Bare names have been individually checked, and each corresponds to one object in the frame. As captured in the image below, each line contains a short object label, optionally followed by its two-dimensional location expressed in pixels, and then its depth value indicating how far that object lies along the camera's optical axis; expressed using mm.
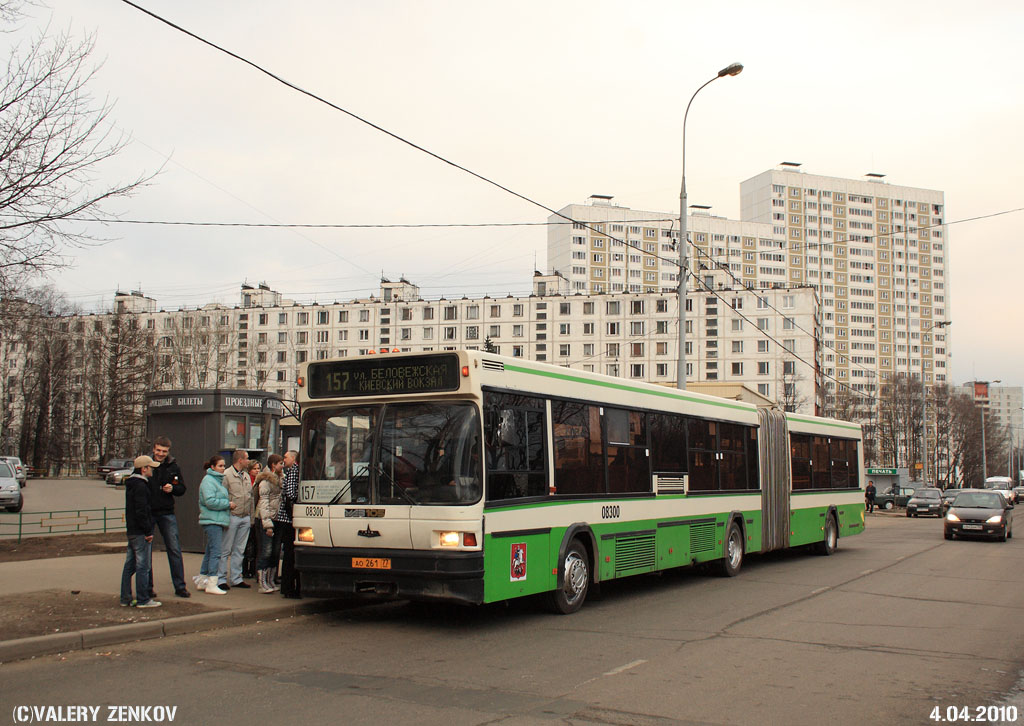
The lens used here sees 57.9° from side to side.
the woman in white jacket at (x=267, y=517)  11969
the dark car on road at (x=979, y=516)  26625
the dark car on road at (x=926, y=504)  47625
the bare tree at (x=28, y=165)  12617
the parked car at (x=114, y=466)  58784
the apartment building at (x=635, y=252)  129125
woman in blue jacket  11469
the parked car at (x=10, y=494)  30469
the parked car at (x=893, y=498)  59188
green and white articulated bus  9602
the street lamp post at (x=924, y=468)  65062
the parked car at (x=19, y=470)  44700
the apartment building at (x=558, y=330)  92500
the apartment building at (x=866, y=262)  150875
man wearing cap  10164
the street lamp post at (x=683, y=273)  21141
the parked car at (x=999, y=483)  70350
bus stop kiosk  15523
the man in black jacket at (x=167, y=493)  10578
